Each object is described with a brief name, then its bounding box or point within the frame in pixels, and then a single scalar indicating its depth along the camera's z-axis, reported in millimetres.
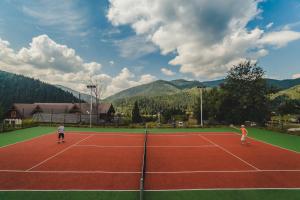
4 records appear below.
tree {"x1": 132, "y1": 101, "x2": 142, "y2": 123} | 66500
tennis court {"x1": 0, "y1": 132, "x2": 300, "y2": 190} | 8773
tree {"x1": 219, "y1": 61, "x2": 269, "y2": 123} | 36750
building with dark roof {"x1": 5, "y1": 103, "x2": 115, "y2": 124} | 55772
